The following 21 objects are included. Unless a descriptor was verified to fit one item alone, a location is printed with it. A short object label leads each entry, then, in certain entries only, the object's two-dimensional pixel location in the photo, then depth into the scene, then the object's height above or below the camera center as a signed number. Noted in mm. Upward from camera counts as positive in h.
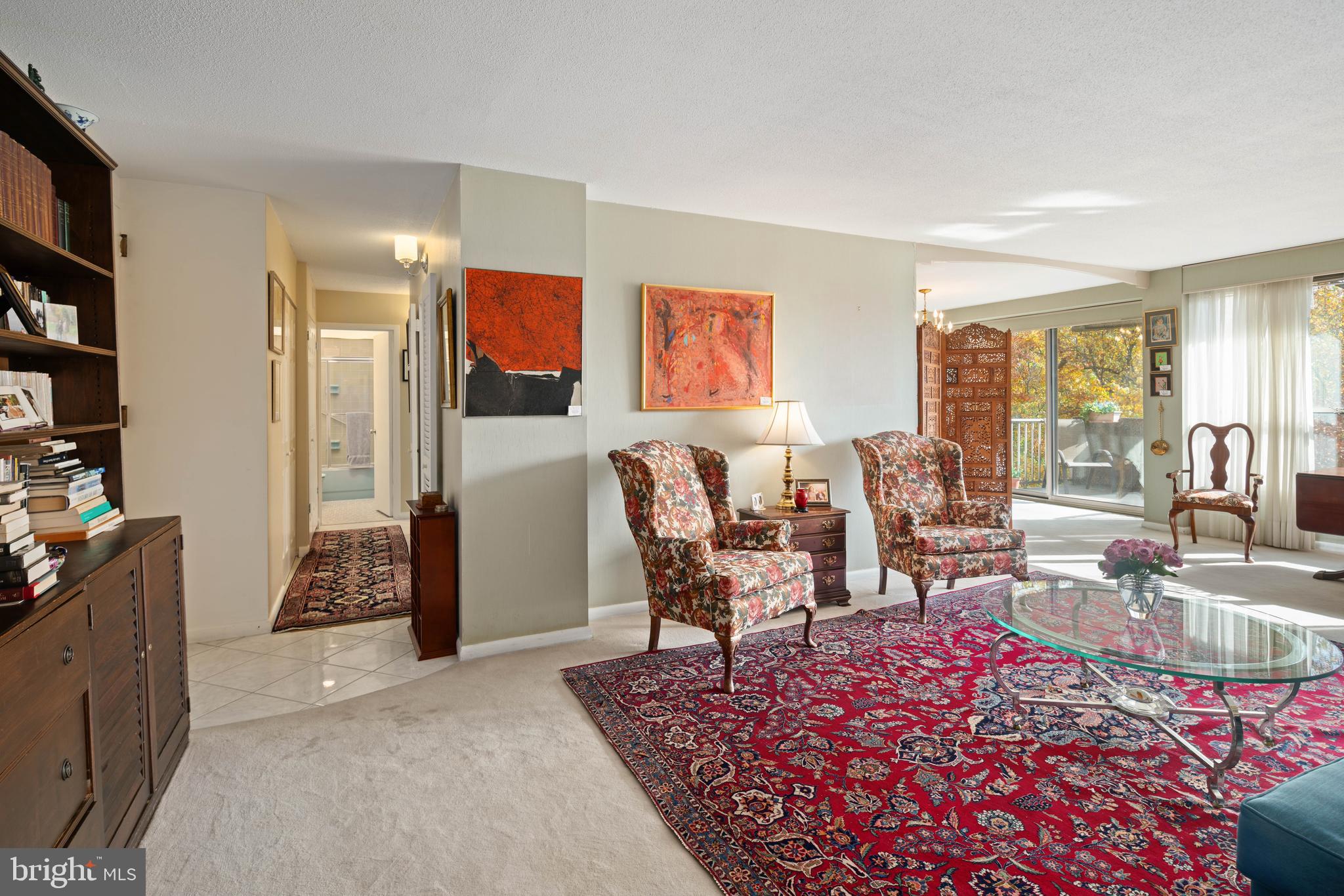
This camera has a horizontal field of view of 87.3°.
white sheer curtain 5766 +351
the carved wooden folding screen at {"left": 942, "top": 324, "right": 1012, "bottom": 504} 6062 +210
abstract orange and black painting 3461 +441
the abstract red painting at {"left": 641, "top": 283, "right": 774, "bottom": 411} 4227 +497
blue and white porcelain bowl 2311 +1055
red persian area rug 1860 -1144
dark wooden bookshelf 2205 +391
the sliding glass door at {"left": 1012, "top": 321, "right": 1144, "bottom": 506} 7672 +158
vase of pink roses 2682 -549
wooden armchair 5477 -563
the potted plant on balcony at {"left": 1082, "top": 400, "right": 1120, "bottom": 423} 7828 +155
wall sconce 4559 +1180
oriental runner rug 4254 -1062
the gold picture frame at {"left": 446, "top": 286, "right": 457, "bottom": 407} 3613 +444
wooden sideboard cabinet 1387 -646
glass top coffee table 2166 -737
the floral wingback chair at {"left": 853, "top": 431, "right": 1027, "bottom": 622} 4016 -559
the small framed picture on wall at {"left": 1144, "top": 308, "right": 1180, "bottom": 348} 6492 +907
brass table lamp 4328 -22
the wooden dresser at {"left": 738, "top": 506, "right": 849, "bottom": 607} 4172 -688
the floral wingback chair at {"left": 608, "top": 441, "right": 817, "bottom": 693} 3145 -605
